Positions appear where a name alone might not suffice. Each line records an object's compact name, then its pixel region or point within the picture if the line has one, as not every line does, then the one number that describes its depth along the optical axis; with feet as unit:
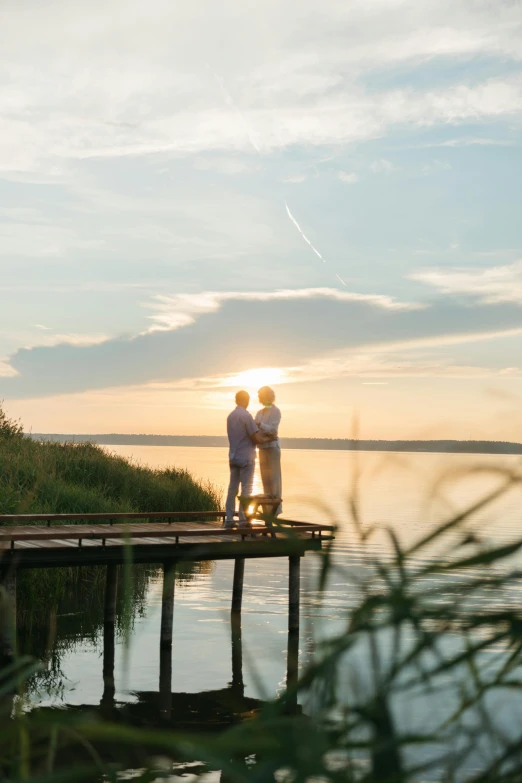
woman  51.90
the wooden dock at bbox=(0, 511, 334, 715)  45.73
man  51.44
